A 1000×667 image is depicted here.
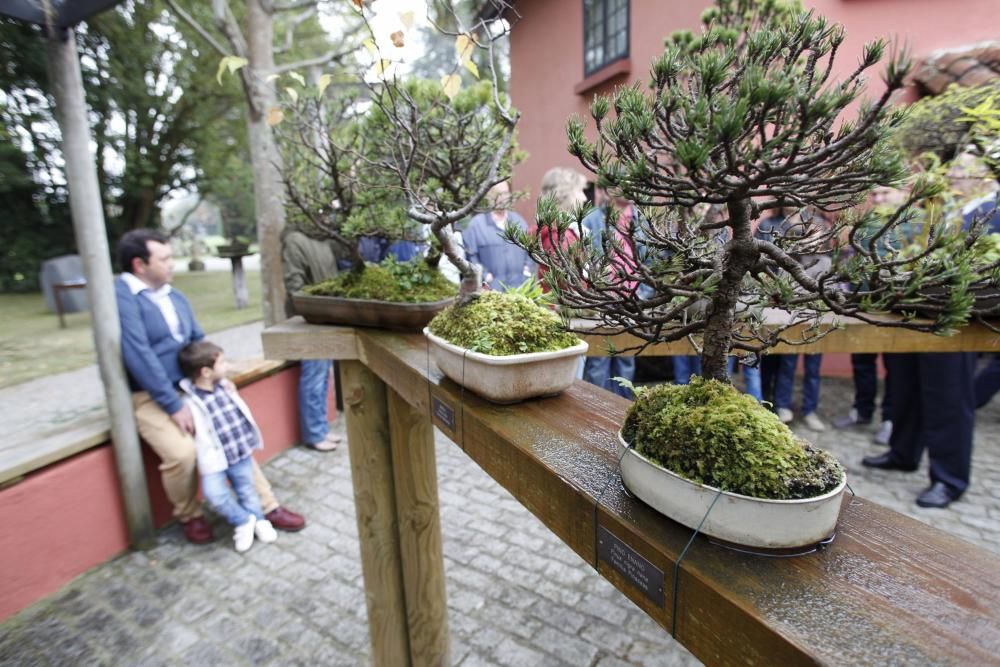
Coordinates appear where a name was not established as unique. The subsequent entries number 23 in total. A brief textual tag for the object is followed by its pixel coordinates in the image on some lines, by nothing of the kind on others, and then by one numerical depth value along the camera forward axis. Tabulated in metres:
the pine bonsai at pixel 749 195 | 0.68
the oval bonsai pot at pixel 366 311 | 2.04
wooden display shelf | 0.67
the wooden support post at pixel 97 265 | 3.25
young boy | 3.57
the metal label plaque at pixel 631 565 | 0.85
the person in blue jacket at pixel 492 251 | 4.38
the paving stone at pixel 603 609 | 2.87
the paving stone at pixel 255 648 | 2.72
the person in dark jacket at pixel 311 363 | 4.41
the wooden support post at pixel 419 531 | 2.26
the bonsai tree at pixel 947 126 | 3.27
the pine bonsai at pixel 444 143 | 1.57
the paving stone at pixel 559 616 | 2.82
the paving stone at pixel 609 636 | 2.67
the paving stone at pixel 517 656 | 2.60
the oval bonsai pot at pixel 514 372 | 1.31
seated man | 3.46
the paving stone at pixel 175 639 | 2.78
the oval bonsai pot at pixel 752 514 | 0.77
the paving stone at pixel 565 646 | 2.61
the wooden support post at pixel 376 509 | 2.30
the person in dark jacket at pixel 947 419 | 3.68
